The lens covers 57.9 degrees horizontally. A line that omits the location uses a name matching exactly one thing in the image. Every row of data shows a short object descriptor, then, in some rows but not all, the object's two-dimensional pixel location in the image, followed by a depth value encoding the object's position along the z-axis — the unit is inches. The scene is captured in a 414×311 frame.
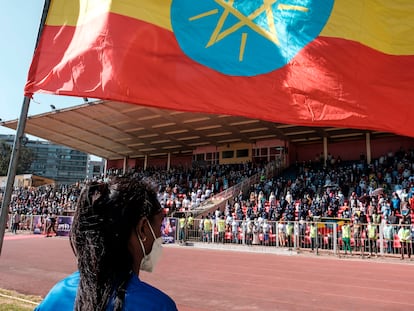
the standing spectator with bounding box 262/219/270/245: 673.0
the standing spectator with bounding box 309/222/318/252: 606.9
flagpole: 133.8
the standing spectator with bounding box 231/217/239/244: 715.4
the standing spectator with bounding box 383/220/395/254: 542.9
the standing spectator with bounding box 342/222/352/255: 569.0
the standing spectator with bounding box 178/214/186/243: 773.2
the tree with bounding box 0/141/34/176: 2923.2
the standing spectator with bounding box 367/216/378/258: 553.6
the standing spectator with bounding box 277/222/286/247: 652.1
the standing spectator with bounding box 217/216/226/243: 733.9
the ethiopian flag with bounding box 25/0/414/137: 137.9
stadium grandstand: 621.9
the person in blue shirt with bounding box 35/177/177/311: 45.6
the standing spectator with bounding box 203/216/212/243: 753.0
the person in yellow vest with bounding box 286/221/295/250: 638.7
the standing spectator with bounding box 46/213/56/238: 927.0
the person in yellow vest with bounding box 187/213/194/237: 778.7
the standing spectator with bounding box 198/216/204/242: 764.6
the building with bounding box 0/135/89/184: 4301.2
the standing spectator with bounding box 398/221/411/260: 526.0
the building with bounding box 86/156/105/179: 3714.3
